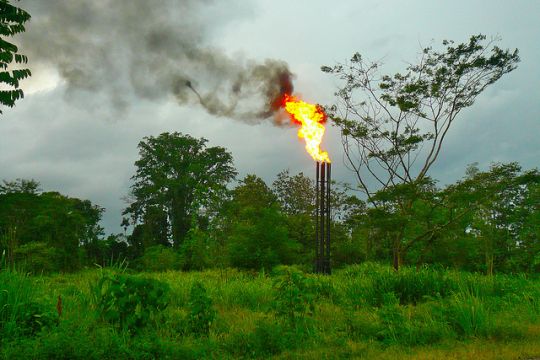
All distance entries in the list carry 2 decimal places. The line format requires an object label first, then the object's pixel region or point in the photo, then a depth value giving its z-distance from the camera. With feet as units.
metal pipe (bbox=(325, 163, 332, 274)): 65.26
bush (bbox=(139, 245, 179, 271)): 79.87
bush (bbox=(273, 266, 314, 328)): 27.07
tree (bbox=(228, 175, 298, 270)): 67.11
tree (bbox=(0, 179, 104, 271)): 75.38
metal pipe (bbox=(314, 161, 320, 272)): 65.26
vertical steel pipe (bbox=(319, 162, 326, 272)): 64.75
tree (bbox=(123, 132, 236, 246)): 128.47
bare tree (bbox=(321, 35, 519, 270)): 67.72
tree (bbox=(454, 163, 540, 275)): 62.03
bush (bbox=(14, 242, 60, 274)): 68.13
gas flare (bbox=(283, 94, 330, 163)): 67.15
